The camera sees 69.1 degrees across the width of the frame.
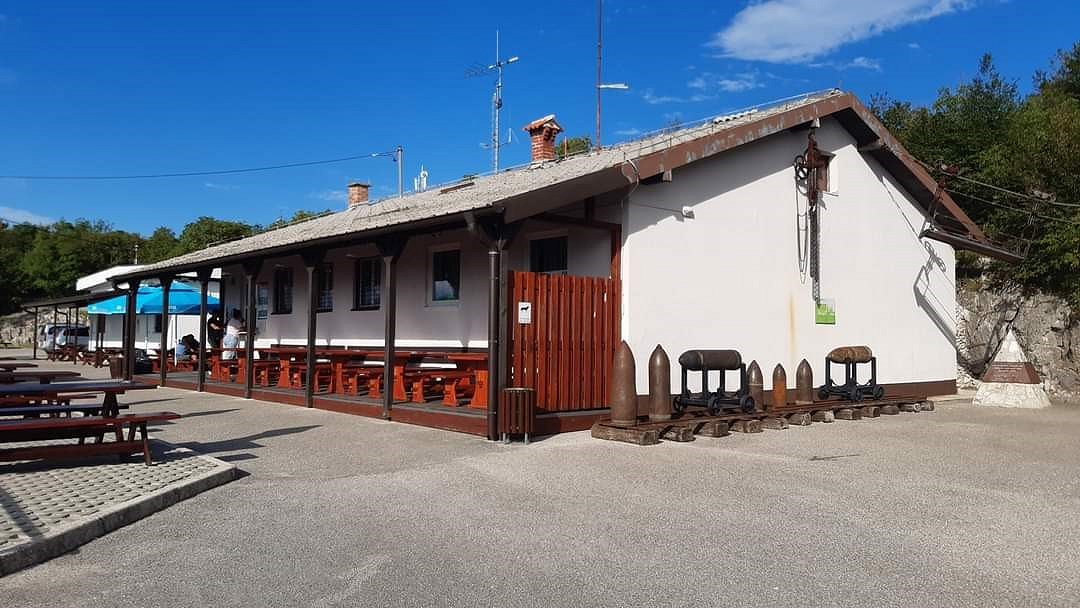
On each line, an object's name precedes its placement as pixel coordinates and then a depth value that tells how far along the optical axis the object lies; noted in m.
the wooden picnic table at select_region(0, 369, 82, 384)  9.04
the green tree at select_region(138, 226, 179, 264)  58.84
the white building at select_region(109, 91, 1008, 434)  10.23
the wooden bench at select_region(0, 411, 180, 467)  6.74
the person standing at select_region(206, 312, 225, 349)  20.28
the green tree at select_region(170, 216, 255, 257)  53.94
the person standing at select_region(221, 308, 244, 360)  18.27
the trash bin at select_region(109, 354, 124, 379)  19.88
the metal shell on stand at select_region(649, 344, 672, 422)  10.26
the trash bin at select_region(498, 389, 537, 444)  9.26
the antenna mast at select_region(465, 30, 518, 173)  22.81
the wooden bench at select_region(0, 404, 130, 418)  7.43
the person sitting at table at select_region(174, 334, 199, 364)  21.53
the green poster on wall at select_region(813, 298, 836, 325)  14.54
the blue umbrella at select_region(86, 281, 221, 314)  23.16
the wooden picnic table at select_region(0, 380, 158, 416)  7.80
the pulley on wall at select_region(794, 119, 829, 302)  14.23
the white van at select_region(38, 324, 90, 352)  34.94
